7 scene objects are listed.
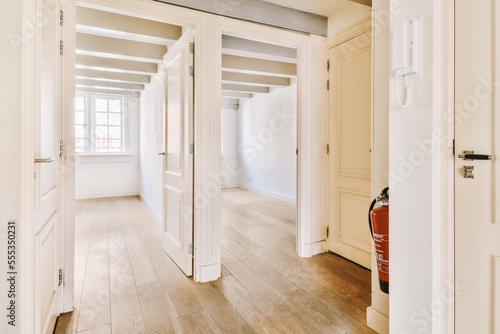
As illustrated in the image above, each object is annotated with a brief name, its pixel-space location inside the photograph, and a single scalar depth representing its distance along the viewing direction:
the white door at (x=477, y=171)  1.20
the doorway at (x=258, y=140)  3.98
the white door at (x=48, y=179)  1.27
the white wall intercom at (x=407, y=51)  1.30
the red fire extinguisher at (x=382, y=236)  1.53
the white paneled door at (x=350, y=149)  2.57
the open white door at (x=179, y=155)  2.40
